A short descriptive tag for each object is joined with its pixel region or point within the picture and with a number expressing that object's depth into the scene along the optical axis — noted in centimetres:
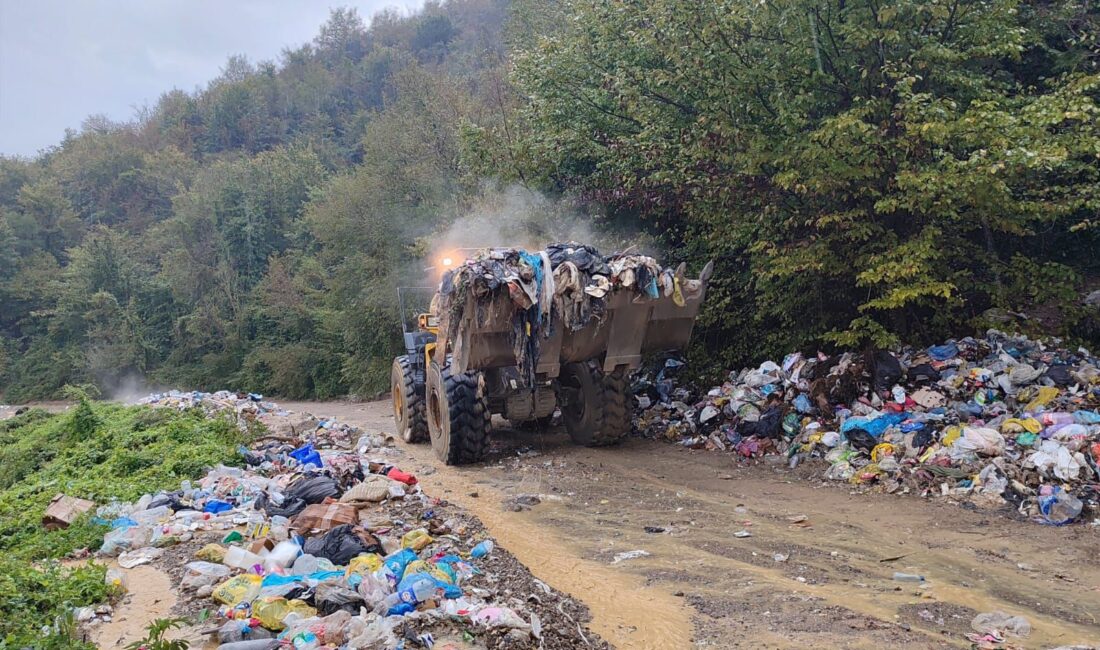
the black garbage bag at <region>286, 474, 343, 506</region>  743
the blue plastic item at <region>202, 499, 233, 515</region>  741
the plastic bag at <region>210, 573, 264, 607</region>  477
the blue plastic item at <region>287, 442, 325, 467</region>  888
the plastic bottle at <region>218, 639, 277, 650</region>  398
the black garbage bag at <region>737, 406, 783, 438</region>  945
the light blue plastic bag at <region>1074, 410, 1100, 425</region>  730
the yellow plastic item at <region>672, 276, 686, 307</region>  844
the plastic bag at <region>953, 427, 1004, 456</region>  721
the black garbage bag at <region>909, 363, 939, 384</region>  902
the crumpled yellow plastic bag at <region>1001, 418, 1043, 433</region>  738
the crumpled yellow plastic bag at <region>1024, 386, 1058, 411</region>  793
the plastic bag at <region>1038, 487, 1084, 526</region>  624
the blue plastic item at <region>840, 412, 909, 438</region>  833
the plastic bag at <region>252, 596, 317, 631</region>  437
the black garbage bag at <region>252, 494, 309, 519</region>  708
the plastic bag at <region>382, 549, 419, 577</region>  515
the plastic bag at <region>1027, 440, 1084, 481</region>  657
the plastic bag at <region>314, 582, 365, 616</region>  454
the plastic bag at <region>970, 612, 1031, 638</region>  437
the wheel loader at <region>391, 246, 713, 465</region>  813
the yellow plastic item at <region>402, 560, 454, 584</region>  501
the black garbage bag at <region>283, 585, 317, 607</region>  467
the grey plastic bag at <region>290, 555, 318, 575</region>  530
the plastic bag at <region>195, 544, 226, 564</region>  568
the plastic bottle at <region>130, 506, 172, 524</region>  697
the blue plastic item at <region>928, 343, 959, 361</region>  930
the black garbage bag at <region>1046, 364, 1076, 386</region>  821
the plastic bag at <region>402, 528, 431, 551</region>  593
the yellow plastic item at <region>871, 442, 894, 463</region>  790
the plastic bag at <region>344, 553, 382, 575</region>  506
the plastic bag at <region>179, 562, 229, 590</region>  514
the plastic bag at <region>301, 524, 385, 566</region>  558
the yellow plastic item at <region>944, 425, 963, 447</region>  756
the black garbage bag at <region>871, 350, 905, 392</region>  912
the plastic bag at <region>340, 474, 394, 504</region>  741
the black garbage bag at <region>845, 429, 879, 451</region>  830
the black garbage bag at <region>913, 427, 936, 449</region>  782
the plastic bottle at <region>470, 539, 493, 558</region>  581
